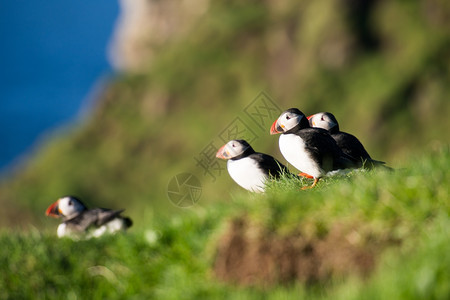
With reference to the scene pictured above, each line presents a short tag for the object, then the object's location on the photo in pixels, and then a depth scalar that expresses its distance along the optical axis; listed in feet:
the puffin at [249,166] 65.87
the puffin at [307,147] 61.93
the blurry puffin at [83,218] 65.31
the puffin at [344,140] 66.39
